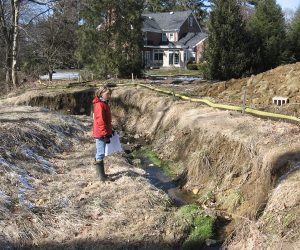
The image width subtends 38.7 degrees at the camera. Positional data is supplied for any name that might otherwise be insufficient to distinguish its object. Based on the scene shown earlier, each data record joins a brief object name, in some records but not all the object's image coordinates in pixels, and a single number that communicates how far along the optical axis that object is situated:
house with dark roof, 56.97
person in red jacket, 8.33
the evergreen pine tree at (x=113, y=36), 32.41
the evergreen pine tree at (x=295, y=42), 34.84
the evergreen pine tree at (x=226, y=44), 28.00
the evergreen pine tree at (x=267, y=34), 30.15
